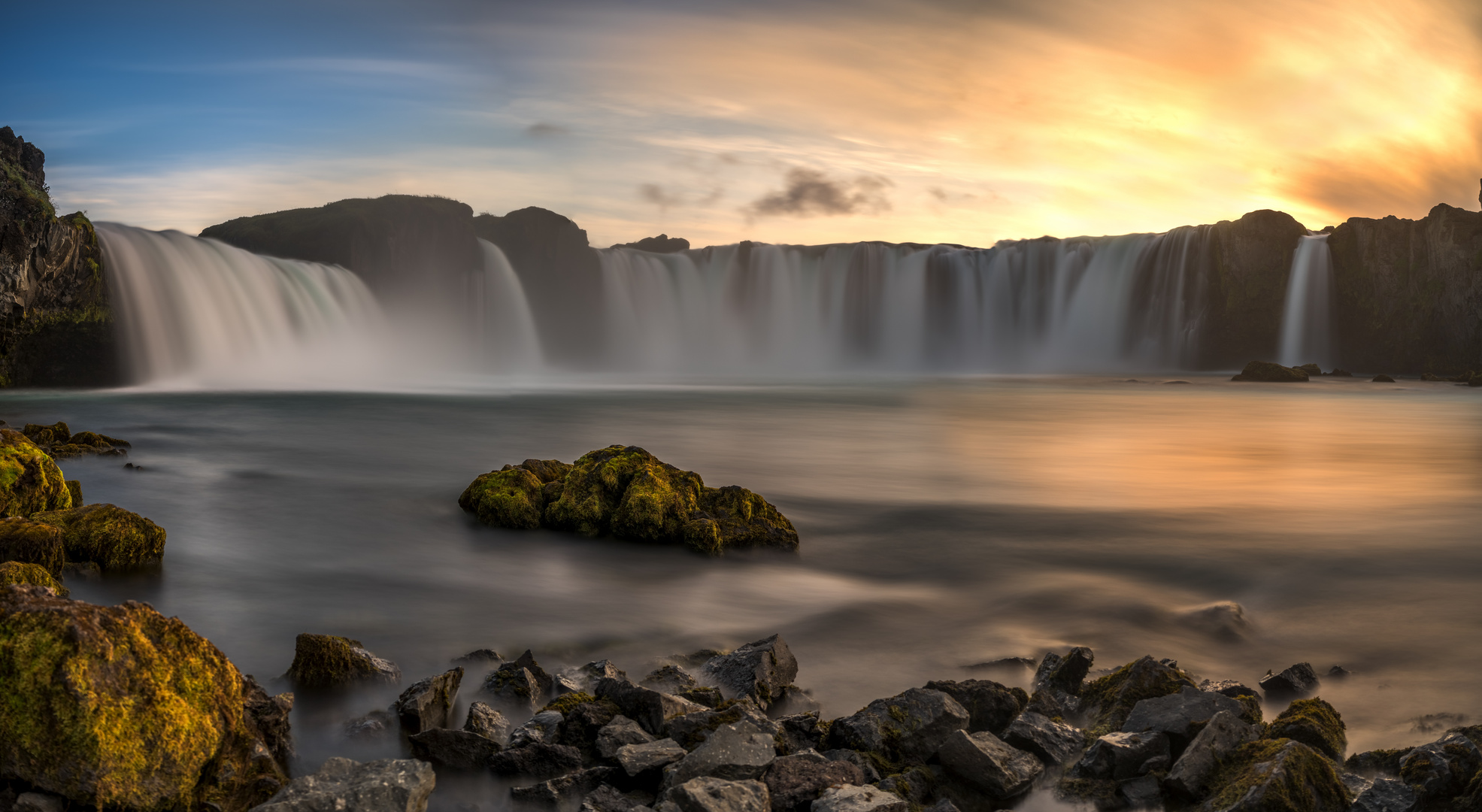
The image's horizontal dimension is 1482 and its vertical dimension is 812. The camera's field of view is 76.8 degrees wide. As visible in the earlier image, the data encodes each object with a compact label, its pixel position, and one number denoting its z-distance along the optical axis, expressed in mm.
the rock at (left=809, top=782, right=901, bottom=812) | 2990
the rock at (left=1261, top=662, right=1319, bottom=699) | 4535
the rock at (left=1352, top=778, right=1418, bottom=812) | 3014
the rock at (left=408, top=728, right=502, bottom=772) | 3562
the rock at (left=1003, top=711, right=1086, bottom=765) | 3645
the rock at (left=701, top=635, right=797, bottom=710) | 4375
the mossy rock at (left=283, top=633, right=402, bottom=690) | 4422
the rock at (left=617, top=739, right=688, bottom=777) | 3340
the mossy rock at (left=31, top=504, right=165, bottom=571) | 6324
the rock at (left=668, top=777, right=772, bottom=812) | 2951
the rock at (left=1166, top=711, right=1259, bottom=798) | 3262
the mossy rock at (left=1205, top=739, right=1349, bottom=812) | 2982
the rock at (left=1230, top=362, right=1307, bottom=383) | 44406
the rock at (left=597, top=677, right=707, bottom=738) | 3717
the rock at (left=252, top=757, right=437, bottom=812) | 2773
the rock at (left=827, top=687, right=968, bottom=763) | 3629
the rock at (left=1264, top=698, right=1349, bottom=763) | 3586
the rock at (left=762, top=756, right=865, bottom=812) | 3125
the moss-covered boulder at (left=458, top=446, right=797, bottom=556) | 7629
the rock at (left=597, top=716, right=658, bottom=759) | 3541
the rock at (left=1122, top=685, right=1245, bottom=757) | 3596
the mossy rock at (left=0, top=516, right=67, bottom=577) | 5633
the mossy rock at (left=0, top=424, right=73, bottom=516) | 6637
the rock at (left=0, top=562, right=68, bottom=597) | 4301
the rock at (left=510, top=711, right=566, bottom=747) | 3645
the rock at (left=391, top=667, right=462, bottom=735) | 3982
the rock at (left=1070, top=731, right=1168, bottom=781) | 3453
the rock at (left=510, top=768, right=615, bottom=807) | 3312
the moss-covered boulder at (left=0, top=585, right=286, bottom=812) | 2752
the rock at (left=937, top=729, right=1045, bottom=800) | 3398
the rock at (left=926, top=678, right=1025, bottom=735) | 3977
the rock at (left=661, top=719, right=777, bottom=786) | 3201
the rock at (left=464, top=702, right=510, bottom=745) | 3752
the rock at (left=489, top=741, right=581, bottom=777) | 3490
